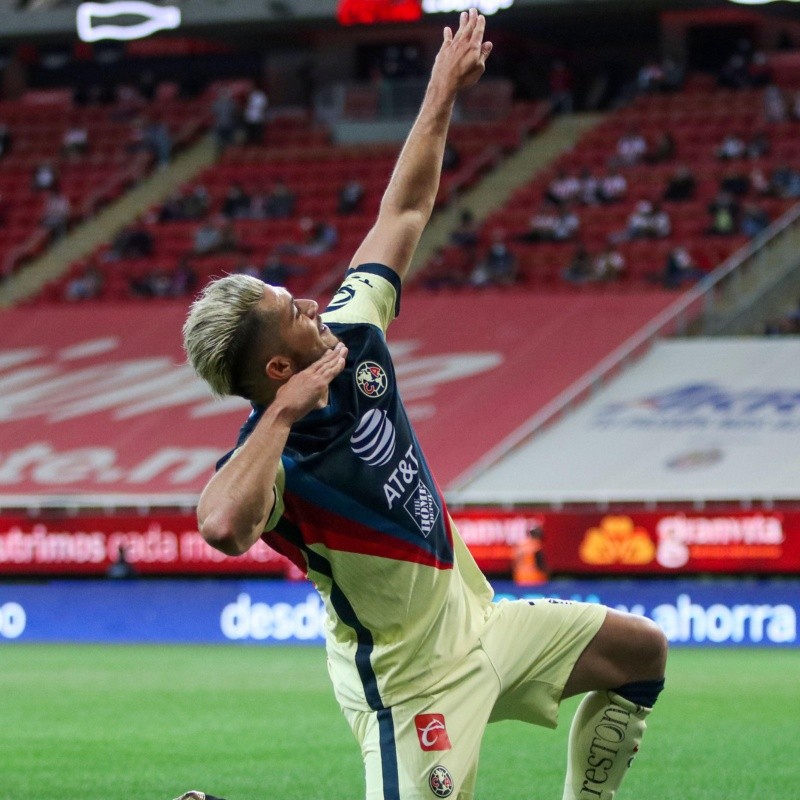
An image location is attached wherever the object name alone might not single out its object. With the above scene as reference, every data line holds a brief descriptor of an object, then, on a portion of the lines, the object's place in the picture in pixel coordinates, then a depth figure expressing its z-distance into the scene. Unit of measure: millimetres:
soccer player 4668
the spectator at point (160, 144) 34656
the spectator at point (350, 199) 30469
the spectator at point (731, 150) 28812
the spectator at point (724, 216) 26672
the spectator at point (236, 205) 31172
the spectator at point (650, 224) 27312
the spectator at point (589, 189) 28997
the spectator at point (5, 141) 35188
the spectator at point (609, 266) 26953
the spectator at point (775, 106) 29547
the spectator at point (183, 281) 29109
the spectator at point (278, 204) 30906
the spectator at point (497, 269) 27562
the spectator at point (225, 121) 34500
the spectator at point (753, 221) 26438
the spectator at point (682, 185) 27969
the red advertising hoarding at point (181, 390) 24391
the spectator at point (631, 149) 29703
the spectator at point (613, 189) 28891
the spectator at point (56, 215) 32781
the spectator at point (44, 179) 33844
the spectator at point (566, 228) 28125
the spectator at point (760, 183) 27391
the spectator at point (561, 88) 33406
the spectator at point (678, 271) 26031
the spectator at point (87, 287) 29922
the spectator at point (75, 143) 34875
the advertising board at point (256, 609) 17281
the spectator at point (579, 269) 27203
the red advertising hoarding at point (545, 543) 19781
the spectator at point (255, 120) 34188
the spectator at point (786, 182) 27031
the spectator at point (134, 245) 30719
